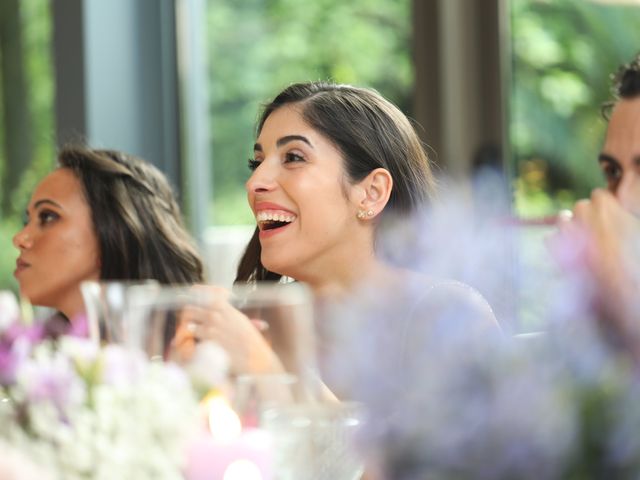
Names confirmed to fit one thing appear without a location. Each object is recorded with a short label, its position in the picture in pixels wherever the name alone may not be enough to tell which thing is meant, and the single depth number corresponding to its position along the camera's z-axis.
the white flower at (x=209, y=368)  1.30
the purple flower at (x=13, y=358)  1.46
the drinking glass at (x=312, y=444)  1.27
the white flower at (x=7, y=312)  1.69
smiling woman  1.96
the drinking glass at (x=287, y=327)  1.45
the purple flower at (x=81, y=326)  1.74
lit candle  1.18
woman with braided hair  2.31
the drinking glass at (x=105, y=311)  1.72
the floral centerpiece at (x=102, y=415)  1.18
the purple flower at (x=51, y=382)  1.26
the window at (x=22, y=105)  3.99
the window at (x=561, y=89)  2.52
